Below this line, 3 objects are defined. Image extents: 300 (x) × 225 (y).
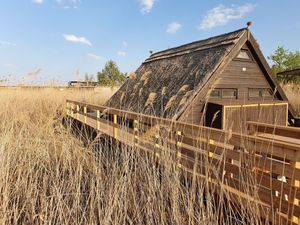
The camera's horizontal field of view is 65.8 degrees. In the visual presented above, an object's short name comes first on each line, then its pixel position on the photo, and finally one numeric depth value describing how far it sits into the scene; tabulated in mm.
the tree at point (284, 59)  35969
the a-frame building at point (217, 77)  7969
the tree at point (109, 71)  53744
